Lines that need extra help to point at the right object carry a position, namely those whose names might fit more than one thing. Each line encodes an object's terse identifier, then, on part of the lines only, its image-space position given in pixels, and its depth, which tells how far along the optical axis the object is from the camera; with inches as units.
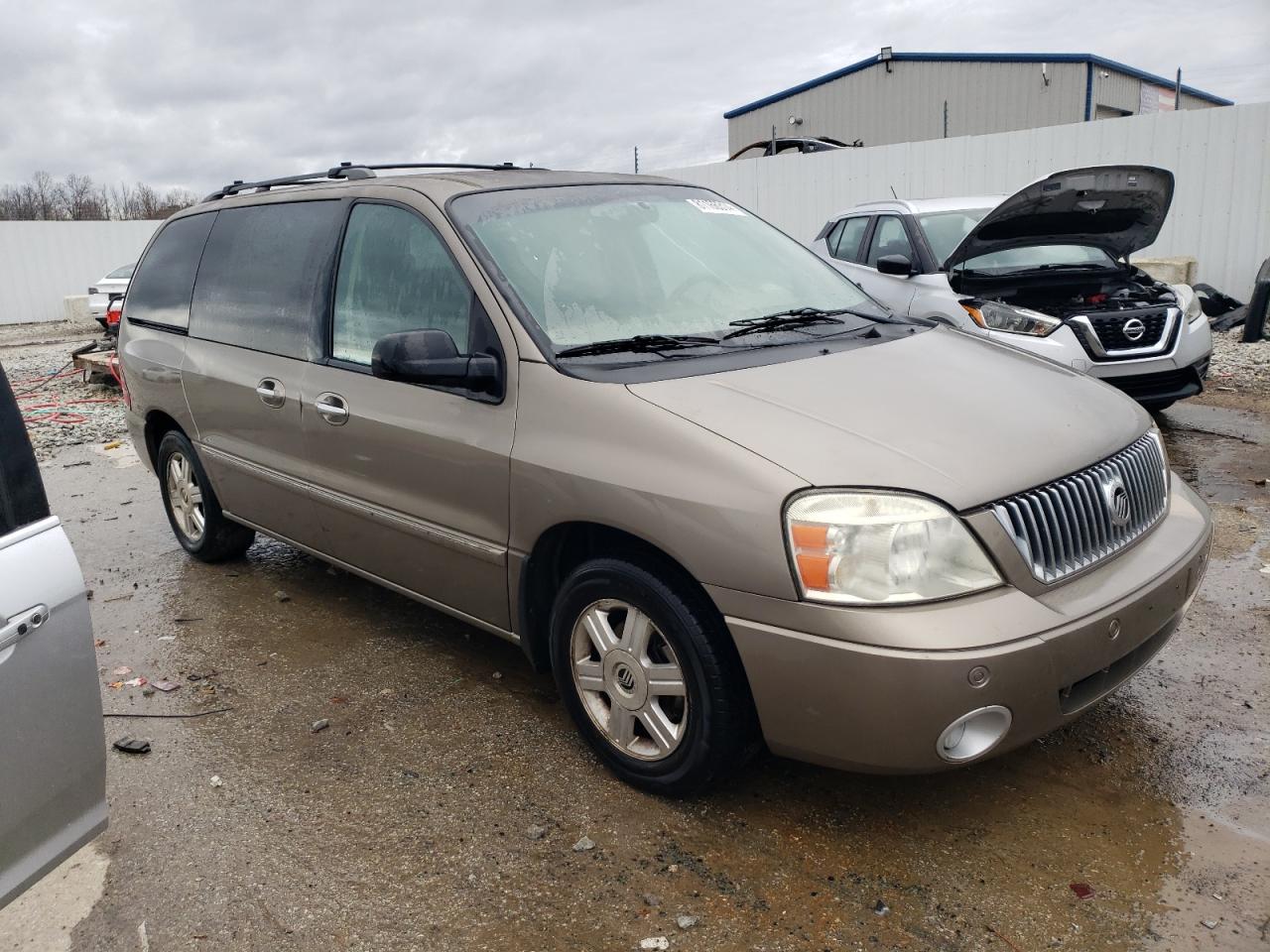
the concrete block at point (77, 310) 982.4
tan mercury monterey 96.1
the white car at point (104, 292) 711.7
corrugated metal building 944.9
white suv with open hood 271.0
